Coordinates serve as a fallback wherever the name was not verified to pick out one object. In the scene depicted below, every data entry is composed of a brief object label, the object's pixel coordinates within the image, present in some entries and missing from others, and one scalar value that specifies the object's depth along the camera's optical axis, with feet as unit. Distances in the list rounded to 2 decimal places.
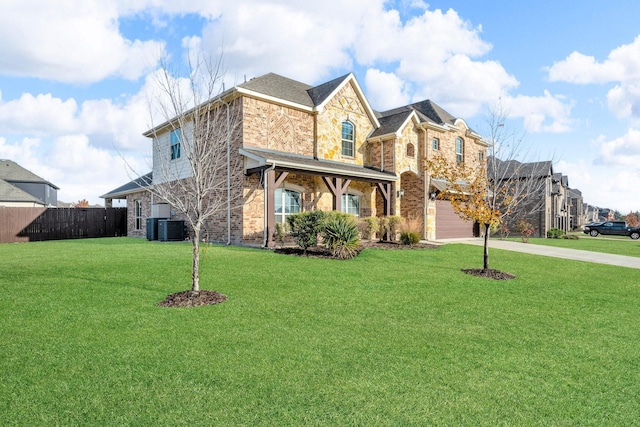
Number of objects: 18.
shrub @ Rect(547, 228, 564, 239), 92.12
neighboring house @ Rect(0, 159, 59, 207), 133.18
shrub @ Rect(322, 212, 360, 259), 36.42
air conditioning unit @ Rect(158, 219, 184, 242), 56.08
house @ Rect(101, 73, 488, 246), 48.65
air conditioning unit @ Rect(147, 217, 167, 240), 59.00
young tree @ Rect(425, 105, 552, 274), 31.12
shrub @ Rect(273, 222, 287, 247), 44.55
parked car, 104.21
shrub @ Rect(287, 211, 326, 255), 38.91
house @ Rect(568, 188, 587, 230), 179.93
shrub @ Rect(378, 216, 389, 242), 52.49
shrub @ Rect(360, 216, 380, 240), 51.21
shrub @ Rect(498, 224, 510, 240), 83.33
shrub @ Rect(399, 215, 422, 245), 49.19
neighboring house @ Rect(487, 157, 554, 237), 103.86
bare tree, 20.27
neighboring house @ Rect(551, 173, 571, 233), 123.72
